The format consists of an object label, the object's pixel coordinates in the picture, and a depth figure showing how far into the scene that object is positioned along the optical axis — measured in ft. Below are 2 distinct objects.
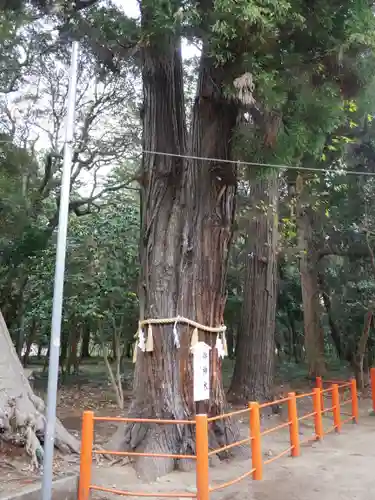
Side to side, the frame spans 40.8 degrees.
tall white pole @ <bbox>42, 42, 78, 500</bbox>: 12.05
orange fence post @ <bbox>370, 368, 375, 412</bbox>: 32.42
